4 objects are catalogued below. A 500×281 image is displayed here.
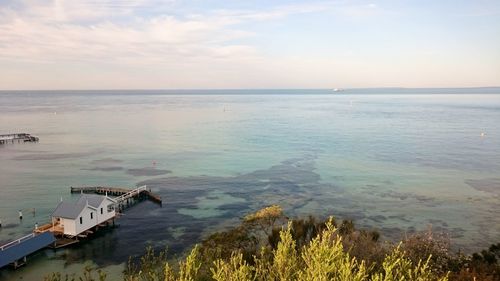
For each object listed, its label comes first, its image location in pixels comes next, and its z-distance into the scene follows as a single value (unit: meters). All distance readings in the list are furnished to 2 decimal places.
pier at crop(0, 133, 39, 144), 110.79
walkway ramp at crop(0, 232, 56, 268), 36.81
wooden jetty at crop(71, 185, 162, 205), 58.25
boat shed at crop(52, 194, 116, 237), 43.53
